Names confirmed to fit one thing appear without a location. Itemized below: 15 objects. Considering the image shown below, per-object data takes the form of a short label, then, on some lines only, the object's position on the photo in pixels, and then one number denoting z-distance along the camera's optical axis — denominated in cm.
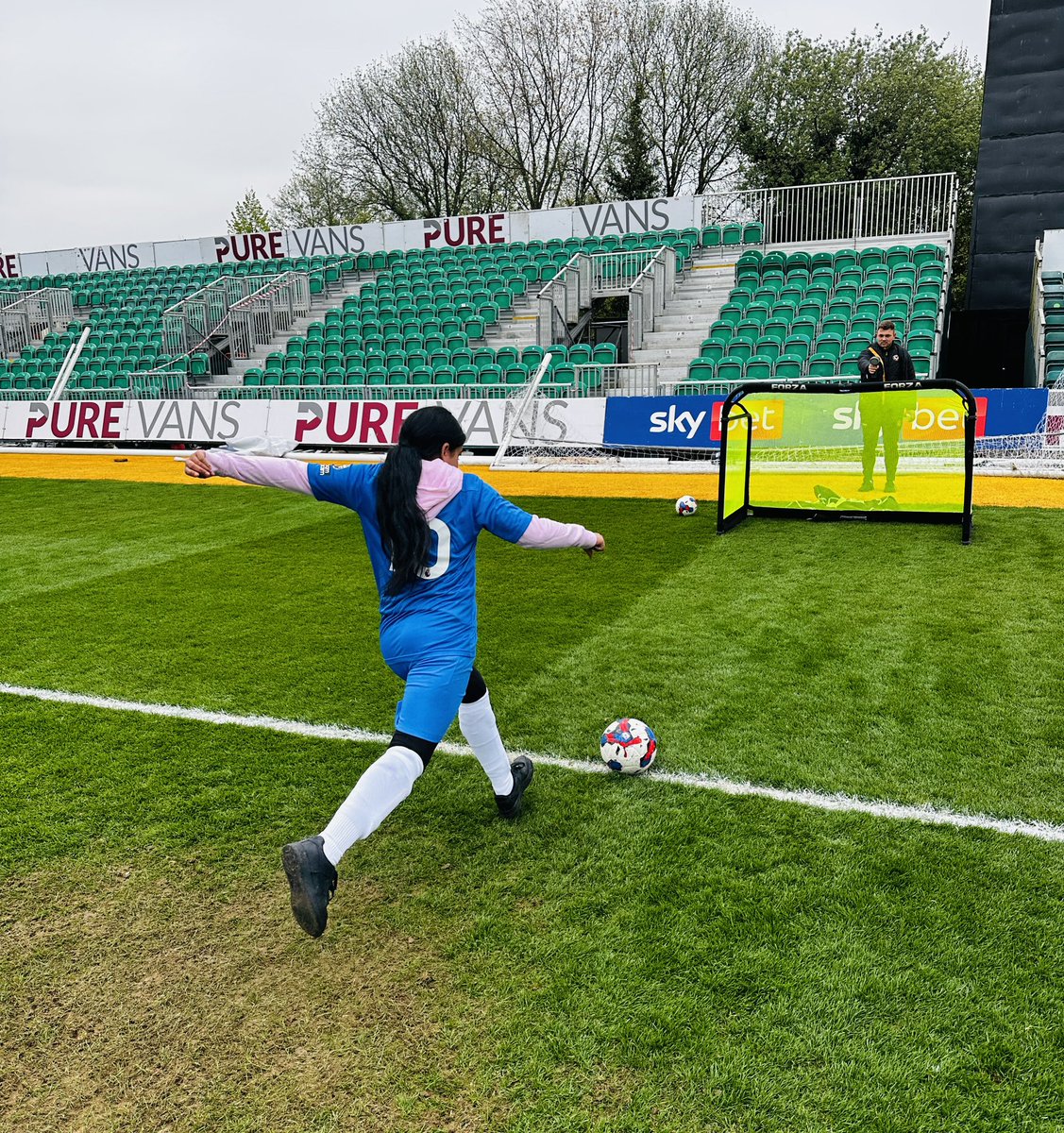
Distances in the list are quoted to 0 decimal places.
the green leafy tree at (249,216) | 5075
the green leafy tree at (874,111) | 3484
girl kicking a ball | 312
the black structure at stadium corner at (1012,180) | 1903
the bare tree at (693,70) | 3816
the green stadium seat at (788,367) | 1597
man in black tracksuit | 938
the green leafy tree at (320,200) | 4316
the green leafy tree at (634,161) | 3991
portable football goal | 934
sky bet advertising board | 937
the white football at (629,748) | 419
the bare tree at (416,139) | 4041
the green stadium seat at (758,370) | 1596
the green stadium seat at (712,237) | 2312
